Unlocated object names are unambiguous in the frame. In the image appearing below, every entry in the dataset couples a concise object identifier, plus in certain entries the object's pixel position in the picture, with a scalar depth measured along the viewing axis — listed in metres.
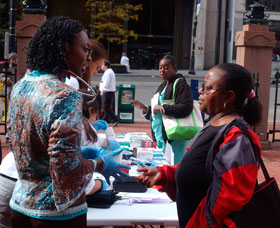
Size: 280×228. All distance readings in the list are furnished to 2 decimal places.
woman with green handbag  5.45
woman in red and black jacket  2.11
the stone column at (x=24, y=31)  8.22
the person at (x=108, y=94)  12.28
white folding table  2.99
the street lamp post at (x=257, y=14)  9.50
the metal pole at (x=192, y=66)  28.96
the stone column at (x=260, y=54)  9.34
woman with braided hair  1.90
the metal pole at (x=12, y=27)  9.77
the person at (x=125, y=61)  30.91
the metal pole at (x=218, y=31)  36.75
